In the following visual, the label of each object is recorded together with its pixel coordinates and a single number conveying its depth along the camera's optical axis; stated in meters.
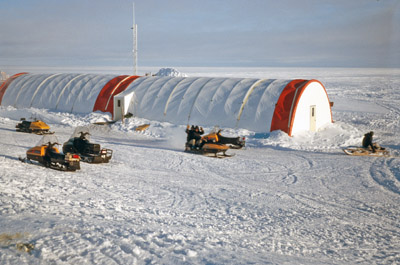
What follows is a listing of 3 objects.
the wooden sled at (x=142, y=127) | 21.80
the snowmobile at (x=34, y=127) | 19.75
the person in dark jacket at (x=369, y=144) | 16.27
